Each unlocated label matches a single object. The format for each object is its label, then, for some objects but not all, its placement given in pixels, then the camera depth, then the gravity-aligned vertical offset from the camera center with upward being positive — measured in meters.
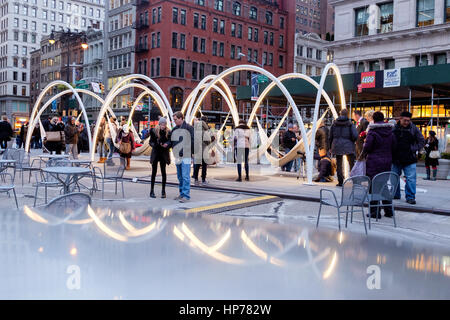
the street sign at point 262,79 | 30.04 +4.27
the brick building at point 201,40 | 57.41 +13.67
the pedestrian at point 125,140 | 16.27 +0.03
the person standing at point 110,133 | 18.20 +0.32
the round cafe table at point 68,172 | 7.93 -0.53
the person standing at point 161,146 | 9.99 -0.09
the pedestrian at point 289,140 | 17.14 +0.15
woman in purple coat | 8.32 -0.05
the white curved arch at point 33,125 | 20.53 +0.67
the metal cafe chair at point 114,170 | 9.92 -0.61
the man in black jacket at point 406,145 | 9.25 +0.02
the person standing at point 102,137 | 19.14 +0.17
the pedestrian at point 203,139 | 12.45 +0.10
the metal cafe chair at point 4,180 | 11.81 -1.09
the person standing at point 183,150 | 9.71 -0.16
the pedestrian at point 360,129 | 11.57 +0.41
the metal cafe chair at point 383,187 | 7.30 -0.66
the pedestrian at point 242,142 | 13.16 +0.04
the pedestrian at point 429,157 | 15.43 -0.33
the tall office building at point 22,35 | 93.69 +21.42
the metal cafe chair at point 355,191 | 6.78 -0.67
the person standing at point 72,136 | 16.06 +0.16
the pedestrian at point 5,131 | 20.16 +0.38
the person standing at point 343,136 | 11.91 +0.23
